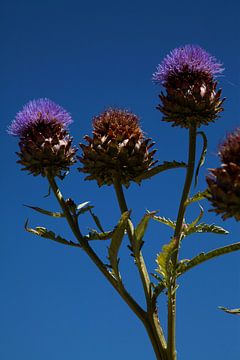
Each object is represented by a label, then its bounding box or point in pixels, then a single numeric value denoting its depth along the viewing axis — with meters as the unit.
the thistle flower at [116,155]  1.13
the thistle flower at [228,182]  0.98
